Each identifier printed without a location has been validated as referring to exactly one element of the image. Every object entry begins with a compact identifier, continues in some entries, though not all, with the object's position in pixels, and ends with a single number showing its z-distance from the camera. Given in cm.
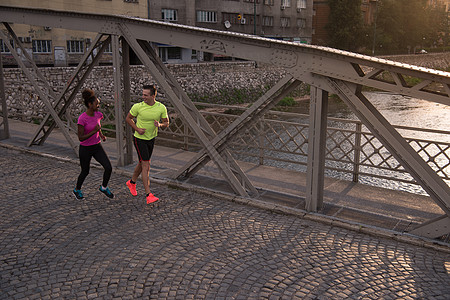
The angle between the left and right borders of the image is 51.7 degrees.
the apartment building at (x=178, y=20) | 3781
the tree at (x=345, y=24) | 6059
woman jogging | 737
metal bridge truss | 587
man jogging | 726
